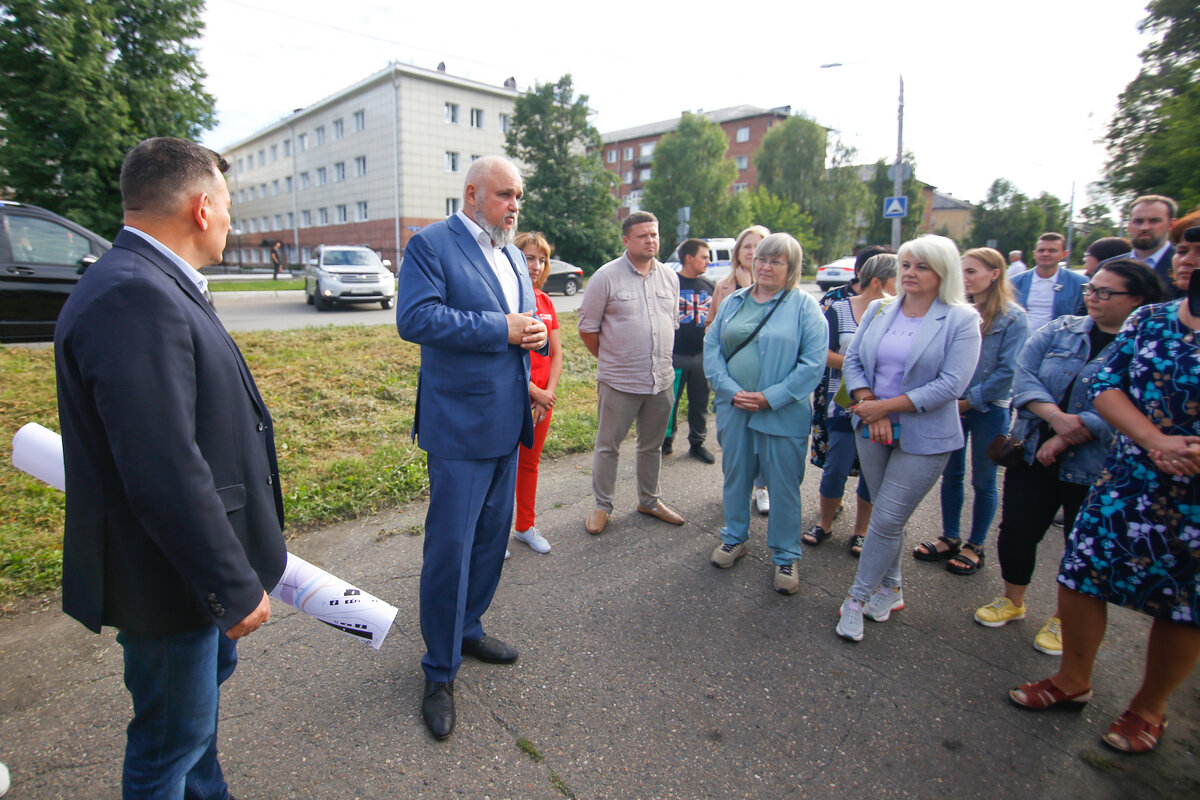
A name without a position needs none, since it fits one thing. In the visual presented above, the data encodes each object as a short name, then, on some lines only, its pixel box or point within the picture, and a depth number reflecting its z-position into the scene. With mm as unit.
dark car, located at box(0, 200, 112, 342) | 7891
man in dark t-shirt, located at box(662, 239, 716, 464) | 5629
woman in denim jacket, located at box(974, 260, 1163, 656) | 2879
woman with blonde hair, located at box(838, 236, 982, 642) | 3094
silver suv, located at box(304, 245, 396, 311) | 15516
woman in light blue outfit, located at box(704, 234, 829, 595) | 3557
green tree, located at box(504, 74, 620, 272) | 34031
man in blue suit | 2438
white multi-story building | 37125
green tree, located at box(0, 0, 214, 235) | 14461
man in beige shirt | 4328
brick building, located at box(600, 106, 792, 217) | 63531
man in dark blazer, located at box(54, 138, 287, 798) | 1397
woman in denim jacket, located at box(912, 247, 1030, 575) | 3771
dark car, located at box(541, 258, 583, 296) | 24328
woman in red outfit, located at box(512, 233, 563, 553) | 3803
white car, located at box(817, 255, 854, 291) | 27125
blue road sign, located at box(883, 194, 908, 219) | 15552
